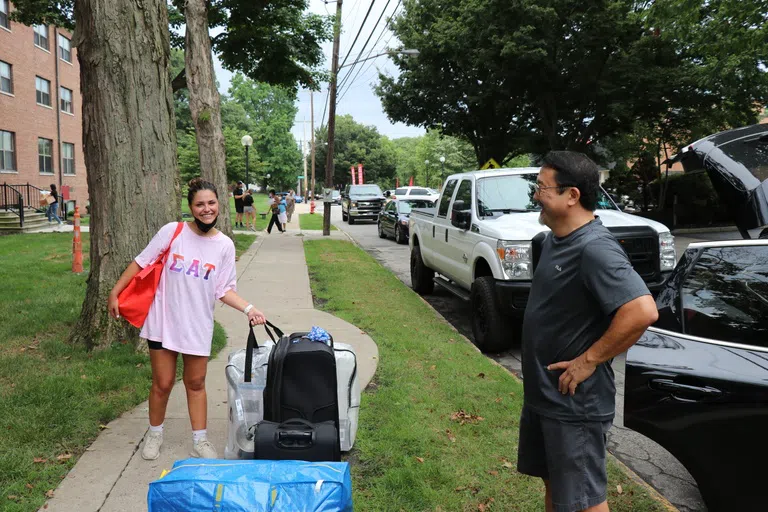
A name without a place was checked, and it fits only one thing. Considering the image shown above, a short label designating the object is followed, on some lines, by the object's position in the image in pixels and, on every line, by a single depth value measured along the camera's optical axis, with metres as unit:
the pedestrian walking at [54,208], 24.20
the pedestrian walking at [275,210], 22.89
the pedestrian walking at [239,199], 24.34
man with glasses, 2.28
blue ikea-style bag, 2.20
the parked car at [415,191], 35.97
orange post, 11.41
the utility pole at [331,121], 22.89
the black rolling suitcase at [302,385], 3.33
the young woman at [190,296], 3.69
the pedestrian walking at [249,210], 24.28
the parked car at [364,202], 31.84
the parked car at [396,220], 20.89
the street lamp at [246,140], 28.95
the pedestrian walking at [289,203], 32.03
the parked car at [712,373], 2.63
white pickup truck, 6.62
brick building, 25.48
